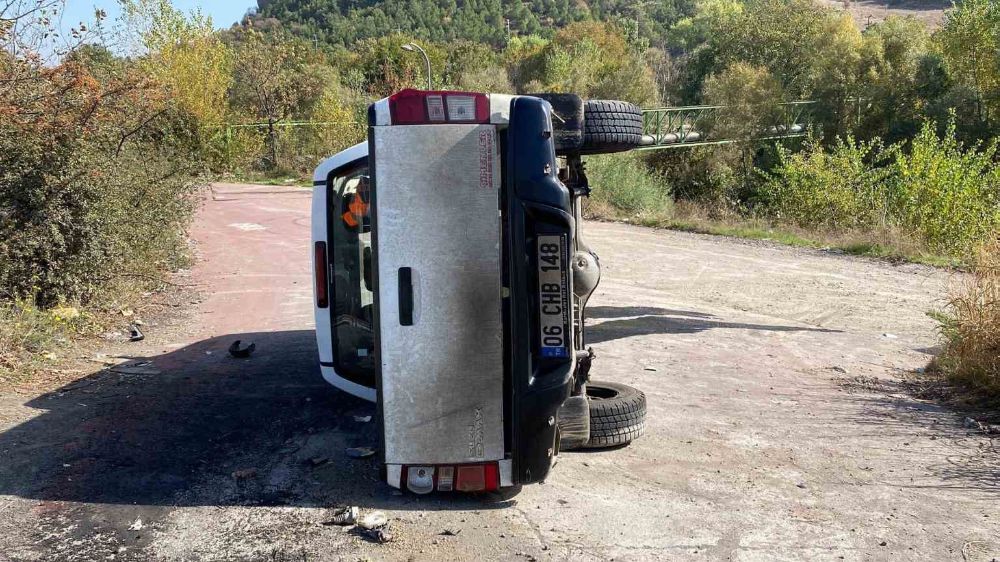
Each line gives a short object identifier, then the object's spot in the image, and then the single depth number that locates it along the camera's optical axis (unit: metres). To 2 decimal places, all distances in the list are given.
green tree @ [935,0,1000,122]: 34.44
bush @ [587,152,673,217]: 23.56
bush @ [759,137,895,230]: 21.02
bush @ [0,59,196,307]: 8.98
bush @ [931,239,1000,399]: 6.77
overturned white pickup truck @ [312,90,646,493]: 4.07
